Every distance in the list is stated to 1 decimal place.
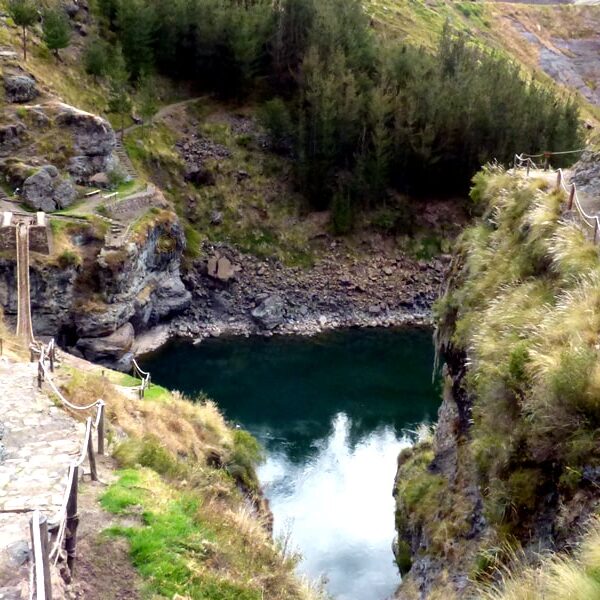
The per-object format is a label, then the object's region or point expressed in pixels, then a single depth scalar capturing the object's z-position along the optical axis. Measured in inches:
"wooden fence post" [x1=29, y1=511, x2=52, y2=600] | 293.7
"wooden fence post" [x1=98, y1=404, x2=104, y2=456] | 519.8
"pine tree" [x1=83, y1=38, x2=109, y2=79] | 1964.8
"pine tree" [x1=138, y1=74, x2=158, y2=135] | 2007.6
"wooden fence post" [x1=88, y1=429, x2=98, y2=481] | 476.1
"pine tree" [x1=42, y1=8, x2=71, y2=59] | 1843.0
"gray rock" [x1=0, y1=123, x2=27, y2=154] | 1610.5
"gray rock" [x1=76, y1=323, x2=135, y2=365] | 1514.5
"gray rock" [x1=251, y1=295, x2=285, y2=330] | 1861.5
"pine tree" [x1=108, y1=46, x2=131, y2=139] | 1943.9
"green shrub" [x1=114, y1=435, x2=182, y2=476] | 535.2
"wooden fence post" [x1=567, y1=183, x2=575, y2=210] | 557.1
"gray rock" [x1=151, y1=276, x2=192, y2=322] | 1772.9
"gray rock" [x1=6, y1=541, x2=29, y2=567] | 340.2
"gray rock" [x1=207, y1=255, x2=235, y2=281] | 1936.5
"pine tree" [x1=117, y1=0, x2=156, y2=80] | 2092.8
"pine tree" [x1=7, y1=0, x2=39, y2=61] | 1807.3
